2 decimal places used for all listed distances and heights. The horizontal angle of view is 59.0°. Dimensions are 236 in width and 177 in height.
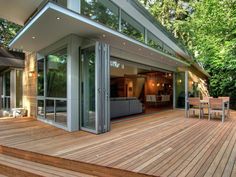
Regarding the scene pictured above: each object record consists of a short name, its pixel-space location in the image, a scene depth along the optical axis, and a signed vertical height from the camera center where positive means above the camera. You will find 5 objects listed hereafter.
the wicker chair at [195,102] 8.32 -0.45
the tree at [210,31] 9.70 +3.36
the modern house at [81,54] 5.36 +1.31
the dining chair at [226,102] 8.05 -0.46
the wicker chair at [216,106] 7.58 -0.56
